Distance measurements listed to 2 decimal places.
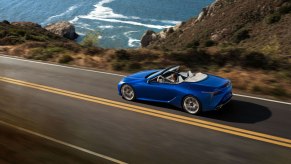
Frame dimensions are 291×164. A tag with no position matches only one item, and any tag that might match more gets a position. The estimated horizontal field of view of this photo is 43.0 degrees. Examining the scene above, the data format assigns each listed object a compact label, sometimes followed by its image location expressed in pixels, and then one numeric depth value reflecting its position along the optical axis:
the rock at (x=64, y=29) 98.21
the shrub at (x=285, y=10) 55.94
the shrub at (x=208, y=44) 36.19
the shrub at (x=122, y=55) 19.19
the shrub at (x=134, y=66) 17.36
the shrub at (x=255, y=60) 15.79
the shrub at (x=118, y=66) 17.56
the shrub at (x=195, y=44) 49.56
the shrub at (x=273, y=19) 53.59
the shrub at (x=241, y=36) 52.80
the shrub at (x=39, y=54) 20.94
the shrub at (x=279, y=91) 12.72
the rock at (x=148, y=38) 83.41
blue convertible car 10.77
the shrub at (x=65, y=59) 19.88
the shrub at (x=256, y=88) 13.32
